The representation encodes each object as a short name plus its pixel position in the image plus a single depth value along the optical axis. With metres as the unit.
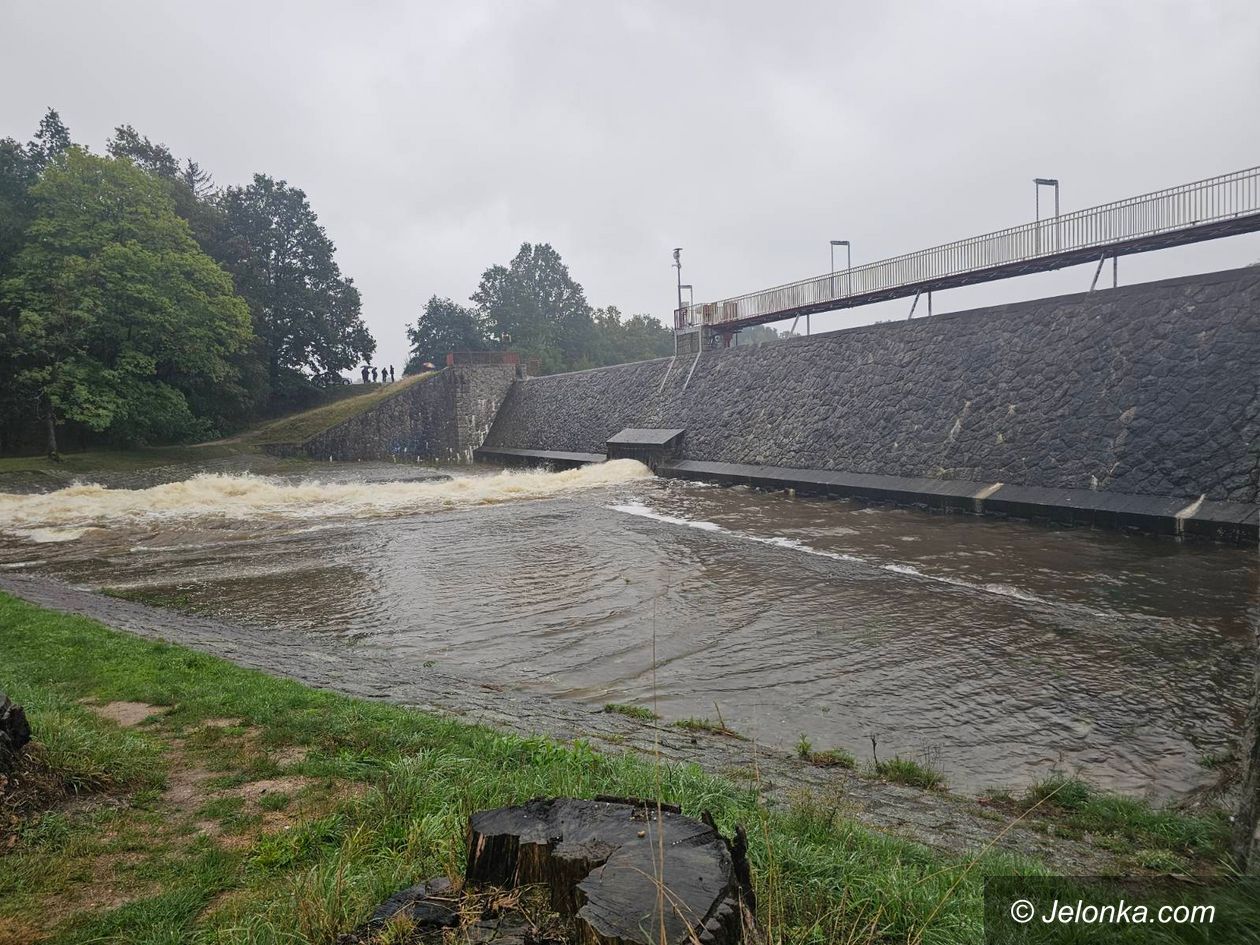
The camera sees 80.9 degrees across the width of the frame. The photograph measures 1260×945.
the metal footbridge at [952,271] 14.27
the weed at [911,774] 4.05
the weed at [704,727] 4.77
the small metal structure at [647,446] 23.02
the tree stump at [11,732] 2.99
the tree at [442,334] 55.75
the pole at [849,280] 21.73
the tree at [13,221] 25.86
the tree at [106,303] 25.06
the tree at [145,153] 36.75
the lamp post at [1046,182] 17.92
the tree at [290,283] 39.88
